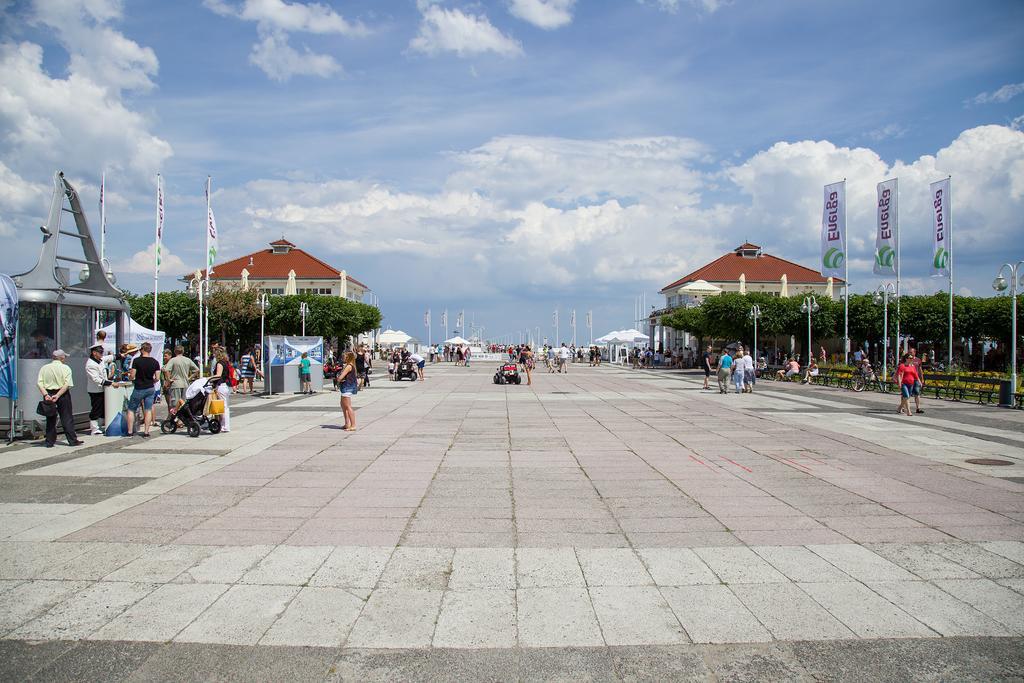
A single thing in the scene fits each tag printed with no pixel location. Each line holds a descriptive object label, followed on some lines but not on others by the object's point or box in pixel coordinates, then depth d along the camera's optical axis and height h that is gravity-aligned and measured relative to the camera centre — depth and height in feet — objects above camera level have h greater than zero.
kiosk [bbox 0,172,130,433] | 41.73 +2.61
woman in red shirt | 59.11 -2.09
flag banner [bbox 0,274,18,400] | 40.22 +0.80
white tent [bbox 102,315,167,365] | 58.33 +1.51
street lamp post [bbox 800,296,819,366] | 133.49 +8.79
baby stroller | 44.24 -3.49
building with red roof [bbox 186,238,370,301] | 286.46 +31.52
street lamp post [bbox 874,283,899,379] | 102.17 +7.92
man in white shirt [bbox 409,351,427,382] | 117.50 -1.16
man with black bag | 38.22 -1.89
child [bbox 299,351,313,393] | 83.96 -2.20
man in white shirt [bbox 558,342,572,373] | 155.74 -0.09
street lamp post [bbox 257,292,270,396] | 81.82 -2.80
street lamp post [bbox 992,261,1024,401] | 72.79 +6.75
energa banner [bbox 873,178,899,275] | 104.68 +16.44
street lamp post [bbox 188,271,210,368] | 101.50 +8.96
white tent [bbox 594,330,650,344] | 215.51 +4.42
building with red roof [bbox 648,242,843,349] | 274.57 +27.98
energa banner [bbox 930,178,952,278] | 99.04 +16.11
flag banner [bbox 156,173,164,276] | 89.27 +15.91
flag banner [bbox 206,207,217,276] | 97.09 +14.32
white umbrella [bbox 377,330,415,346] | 247.70 +5.06
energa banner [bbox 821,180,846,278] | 112.57 +18.43
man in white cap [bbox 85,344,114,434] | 43.37 -1.65
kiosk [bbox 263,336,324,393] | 82.64 -0.72
